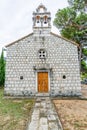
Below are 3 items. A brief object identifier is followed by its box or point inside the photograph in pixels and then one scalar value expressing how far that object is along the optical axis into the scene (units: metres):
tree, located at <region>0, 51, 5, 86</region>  11.39
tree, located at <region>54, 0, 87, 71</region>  12.53
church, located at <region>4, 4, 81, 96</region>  7.31
